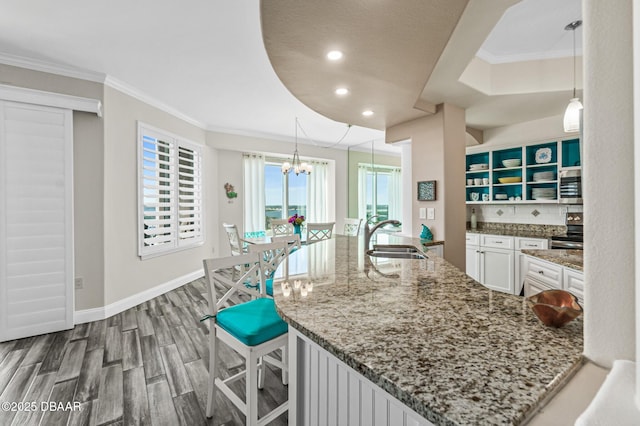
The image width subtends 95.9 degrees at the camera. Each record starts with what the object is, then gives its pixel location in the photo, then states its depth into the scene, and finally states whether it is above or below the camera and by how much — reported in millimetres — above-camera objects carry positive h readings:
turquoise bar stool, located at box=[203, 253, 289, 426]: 1375 -590
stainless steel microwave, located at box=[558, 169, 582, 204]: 3443 +285
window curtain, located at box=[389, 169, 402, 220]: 7340 +444
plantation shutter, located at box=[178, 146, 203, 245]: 4492 +282
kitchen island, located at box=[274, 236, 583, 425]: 581 -363
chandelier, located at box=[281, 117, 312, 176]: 5246 +818
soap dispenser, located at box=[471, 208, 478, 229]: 4727 -180
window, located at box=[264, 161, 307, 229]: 6184 +419
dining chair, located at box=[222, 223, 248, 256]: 3758 -369
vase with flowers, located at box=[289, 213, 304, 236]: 4090 -143
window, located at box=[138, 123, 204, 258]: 3719 +298
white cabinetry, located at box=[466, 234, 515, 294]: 3807 -692
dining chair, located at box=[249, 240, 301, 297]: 1930 -322
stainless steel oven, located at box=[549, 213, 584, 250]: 3408 -299
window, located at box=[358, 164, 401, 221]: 6988 +473
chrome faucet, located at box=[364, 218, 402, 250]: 2377 -195
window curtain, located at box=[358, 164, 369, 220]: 6992 +570
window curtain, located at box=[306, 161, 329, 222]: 6582 +431
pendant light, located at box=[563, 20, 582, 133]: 2088 +699
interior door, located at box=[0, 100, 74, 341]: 2637 -53
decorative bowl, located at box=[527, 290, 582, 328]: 854 -309
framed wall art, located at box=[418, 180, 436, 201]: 3168 +230
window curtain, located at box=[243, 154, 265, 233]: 5742 +390
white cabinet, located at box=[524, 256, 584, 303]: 1954 -504
